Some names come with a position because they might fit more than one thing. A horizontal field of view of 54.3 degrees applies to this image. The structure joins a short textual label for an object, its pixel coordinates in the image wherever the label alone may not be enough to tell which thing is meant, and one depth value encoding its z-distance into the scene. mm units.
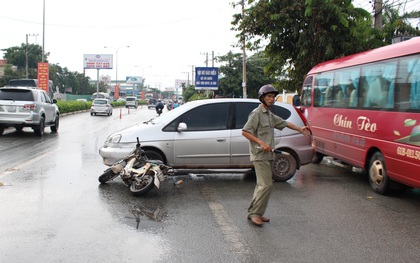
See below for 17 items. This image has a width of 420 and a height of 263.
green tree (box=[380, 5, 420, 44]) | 13664
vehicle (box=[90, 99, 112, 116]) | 34188
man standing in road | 5170
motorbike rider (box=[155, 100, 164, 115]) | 31744
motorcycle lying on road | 6582
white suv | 14445
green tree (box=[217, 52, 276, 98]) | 39031
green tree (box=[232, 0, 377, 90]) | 13695
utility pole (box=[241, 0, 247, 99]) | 26172
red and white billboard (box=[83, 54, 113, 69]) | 77125
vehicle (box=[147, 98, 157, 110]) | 60875
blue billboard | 34156
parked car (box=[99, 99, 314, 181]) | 7684
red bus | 6375
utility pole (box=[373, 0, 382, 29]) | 13860
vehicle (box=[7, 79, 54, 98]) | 27236
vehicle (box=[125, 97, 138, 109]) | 59022
